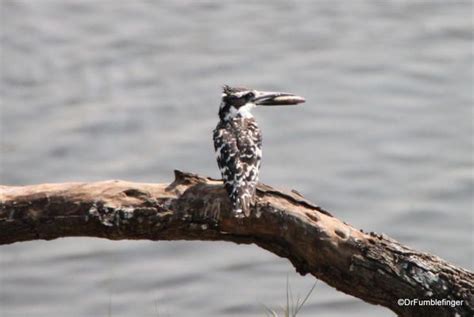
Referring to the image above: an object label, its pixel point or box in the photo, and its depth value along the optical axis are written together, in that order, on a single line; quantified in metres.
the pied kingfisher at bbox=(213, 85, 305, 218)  14.11
